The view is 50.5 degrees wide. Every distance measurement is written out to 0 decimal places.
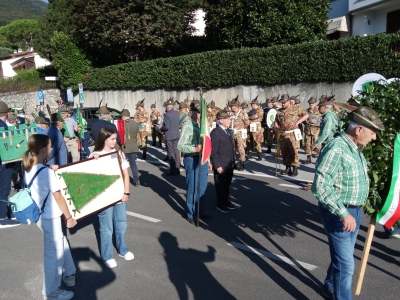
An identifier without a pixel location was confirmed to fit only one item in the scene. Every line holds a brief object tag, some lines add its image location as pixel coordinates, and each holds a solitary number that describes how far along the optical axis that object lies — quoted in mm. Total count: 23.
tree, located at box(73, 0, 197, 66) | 29359
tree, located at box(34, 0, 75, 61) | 43125
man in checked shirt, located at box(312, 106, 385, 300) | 3871
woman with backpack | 4469
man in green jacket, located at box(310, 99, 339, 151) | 8359
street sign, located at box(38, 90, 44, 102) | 29652
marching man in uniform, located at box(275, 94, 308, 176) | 10531
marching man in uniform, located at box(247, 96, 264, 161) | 13133
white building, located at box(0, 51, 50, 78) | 65625
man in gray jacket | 11844
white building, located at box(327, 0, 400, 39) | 21047
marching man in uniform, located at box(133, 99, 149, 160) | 14828
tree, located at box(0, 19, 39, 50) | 99625
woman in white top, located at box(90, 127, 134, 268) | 5512
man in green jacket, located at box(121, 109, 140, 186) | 10477
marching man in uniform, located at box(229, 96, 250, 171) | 12188
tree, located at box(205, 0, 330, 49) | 19844
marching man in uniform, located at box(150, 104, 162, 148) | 16969
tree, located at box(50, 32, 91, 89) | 34688
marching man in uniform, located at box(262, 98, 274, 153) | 14141
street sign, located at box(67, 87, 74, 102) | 29712
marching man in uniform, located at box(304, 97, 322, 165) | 12688
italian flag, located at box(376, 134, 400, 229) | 4371
